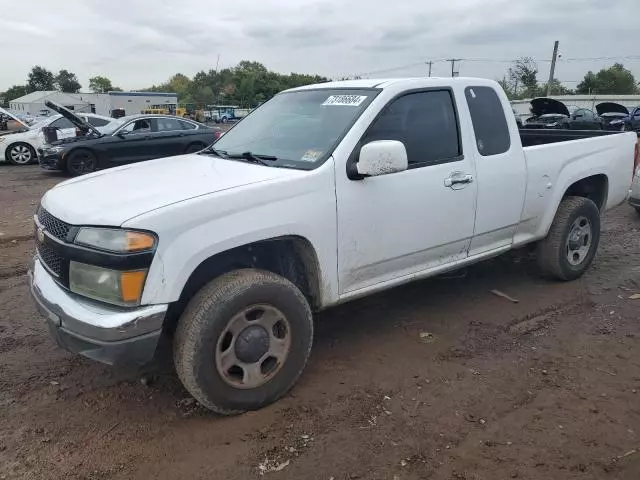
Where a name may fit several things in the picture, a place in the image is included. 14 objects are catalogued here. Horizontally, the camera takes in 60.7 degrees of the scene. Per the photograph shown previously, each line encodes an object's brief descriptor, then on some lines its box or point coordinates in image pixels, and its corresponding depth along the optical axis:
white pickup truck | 2.73
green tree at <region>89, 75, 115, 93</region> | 126.59
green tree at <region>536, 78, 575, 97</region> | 62.97
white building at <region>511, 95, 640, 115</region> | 43.45
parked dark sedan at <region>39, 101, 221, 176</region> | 12.71
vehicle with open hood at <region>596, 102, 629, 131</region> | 23.25
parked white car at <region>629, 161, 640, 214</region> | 7.93
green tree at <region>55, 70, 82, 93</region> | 110.31
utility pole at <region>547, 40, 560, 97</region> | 47.53
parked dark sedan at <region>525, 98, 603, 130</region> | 19.66
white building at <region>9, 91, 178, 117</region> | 62.62
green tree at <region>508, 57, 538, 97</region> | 63.59
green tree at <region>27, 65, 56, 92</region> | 108.12
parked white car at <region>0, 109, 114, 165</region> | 15.57
